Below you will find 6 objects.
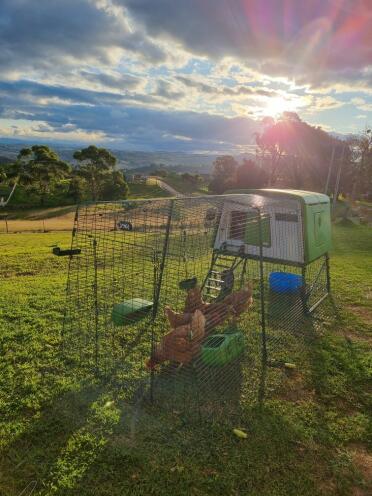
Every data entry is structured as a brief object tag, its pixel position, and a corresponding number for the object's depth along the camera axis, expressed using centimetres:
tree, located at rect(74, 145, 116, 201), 4994
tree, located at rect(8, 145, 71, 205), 4704
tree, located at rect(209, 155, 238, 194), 5238
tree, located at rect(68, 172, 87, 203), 4878
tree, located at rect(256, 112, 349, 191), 4591
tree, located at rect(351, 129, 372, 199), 4316
